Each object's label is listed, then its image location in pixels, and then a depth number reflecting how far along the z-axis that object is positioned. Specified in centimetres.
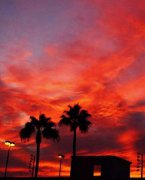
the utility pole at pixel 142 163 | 11594
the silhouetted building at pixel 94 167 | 5881
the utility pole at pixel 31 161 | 13038
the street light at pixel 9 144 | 5881
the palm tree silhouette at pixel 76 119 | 6031
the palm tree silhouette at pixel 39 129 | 5821
